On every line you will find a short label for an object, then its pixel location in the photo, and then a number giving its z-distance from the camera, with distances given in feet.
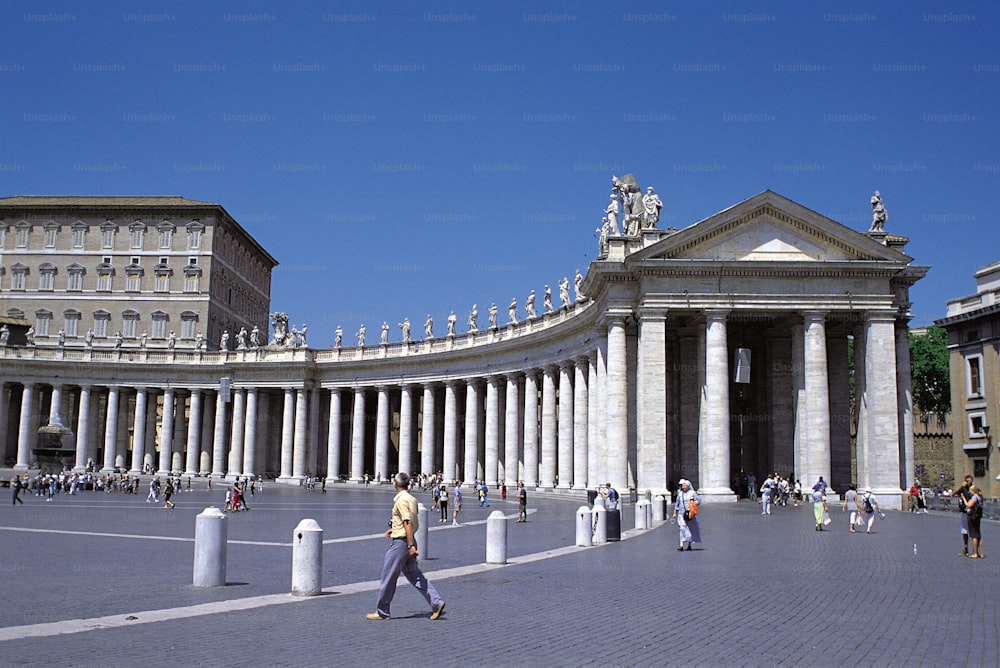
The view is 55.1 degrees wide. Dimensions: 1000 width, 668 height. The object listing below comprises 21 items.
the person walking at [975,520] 80.12
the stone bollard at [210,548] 55.36
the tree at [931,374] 286.66
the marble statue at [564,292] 219.61
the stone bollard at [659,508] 132.57
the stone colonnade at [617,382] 166.50
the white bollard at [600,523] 91.61
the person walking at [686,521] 84.12
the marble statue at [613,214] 184.34
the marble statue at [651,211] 173.99
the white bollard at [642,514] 114.32
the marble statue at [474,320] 266.57
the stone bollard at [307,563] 52.75
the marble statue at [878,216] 180.34
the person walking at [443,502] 126.41
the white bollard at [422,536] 74.88
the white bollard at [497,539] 71.77
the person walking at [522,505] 128.47
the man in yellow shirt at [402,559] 46.03
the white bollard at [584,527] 88.74
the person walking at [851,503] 112.83
